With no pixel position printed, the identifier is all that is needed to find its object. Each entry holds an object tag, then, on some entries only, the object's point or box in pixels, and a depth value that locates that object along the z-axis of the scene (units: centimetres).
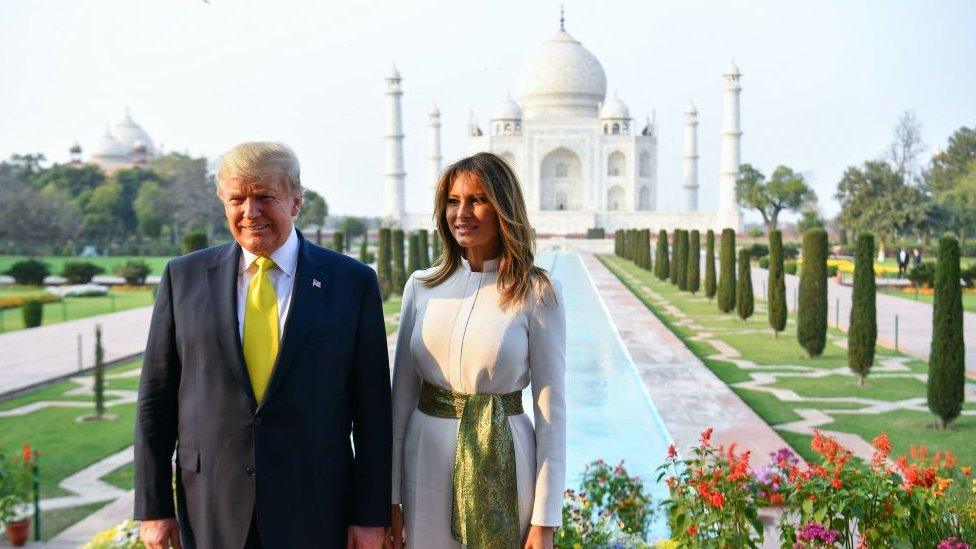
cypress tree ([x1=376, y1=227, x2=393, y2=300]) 1489
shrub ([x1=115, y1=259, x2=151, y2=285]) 1728
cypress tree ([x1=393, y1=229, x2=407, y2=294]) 1522
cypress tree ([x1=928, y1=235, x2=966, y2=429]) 532
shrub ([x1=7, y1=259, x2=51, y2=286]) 1738
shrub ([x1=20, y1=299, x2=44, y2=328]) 1121
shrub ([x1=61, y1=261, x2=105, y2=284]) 1755
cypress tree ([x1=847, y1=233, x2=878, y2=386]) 661
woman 174
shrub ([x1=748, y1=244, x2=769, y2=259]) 2436
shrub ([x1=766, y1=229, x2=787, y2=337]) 914
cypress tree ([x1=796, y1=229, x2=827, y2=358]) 782
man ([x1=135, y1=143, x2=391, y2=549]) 167
